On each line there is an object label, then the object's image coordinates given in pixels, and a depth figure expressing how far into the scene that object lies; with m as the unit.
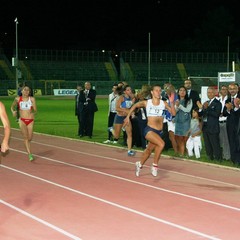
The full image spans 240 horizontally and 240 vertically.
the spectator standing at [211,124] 13.96
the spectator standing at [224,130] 14.12
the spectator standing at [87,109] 21.13
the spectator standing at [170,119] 15.25
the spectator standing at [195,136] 14.99
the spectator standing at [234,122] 13.36
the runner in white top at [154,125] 11.82
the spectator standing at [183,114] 14.95
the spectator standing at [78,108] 21.35
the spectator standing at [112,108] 18.95
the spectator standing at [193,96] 15.26
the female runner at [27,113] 14.72
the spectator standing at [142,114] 14.62
